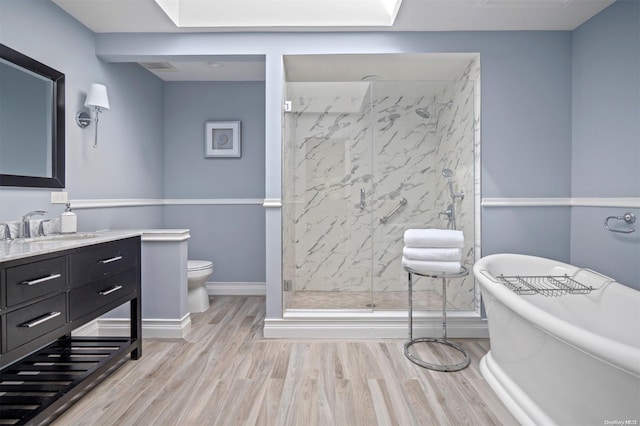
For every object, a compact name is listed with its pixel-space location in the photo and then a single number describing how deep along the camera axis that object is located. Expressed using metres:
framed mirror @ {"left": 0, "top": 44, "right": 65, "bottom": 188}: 1.97
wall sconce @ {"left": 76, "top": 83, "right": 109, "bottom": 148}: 2.50
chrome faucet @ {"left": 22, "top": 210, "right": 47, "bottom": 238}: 2.04
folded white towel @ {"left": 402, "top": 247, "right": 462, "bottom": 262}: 2.37
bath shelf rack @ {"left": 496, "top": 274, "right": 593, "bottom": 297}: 2.02
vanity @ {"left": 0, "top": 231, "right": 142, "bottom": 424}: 1.48
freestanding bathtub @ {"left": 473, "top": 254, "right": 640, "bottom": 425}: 1.16
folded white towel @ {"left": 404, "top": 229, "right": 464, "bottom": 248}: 2.38
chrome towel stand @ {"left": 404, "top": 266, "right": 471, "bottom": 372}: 2.25
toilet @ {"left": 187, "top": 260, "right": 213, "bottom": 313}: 3.16
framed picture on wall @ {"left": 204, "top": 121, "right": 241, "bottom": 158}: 3.92
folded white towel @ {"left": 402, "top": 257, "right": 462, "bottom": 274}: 2.37
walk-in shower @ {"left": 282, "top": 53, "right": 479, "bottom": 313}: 2.92
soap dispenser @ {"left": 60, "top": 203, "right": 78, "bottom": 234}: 2.24
